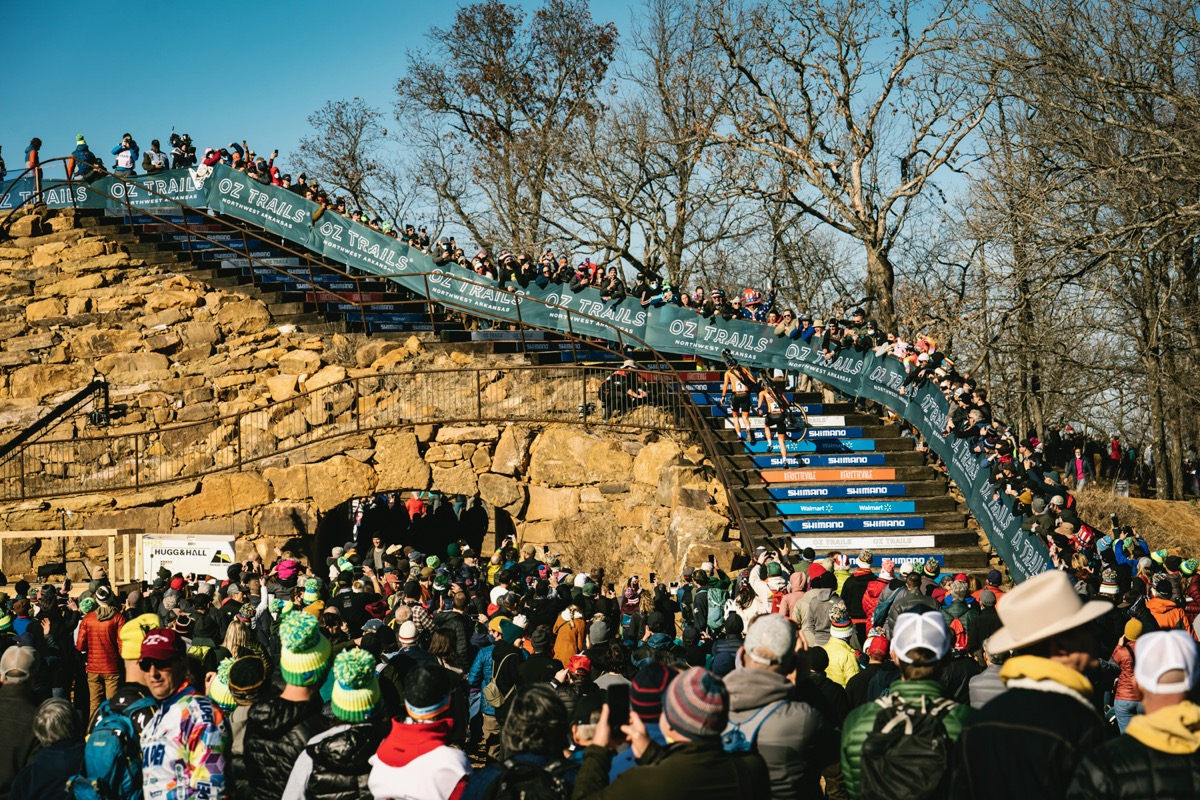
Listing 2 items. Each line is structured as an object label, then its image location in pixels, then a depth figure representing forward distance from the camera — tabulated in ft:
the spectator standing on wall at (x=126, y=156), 92.53
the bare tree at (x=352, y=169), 142.51
